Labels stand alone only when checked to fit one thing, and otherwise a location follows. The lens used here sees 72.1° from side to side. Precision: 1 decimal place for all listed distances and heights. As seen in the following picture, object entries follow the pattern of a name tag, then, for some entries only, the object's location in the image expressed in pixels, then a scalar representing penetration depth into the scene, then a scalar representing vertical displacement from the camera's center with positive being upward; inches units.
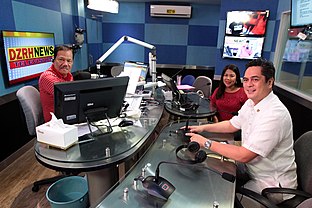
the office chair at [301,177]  46.0 -28.5
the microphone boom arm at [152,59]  107.0 -5.7
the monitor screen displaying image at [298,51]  108.7 +0.6
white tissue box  46.6 -19.4
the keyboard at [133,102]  75.2 -19.7
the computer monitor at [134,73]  86.3 -10.6
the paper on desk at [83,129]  56.4 -22.0
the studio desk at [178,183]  35.9 -24.8
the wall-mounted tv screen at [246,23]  151.7 +19.4
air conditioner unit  194.4 +33.6
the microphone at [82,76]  113.3 -15.5
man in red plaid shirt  71.7 -10.4
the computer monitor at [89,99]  48.9 -12.6
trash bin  65.3 -44.2
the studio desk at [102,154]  43.4 -22.7
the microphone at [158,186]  36.0 -23.1
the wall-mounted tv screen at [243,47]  156.7 +2.5
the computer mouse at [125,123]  62.7 -21.7
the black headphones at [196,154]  47.1 -22.7
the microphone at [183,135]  57.8 -23.2
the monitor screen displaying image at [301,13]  95.2 +17.8
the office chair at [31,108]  72.7 -21.5
